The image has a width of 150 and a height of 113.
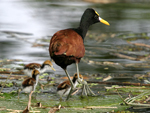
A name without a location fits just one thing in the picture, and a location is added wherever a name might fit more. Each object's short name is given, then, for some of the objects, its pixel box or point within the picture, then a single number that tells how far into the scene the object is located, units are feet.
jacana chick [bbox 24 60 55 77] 45.03
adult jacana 31.94
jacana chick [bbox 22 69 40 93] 37.85
